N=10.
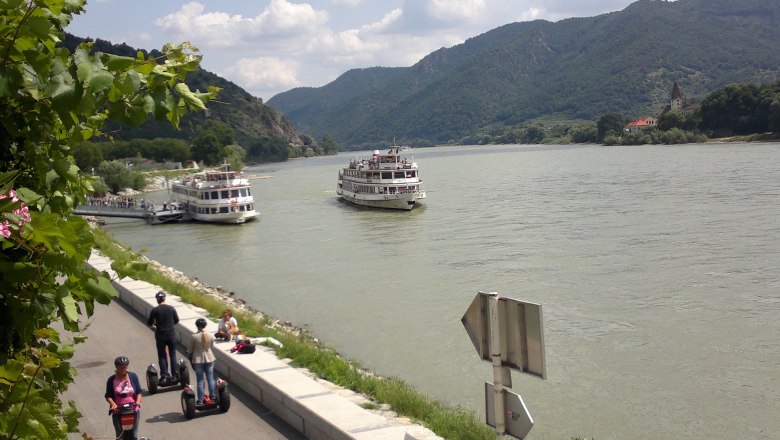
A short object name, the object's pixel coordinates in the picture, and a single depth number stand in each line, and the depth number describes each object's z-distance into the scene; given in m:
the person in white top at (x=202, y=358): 8.56
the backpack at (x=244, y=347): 9.98
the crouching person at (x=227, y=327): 10.45
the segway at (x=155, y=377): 9.32
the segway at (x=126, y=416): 7.12
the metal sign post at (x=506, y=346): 5.05
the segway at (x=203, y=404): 8.32
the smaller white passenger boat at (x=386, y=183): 51.12
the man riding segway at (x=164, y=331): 9.40
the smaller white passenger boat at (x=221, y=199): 49.12
